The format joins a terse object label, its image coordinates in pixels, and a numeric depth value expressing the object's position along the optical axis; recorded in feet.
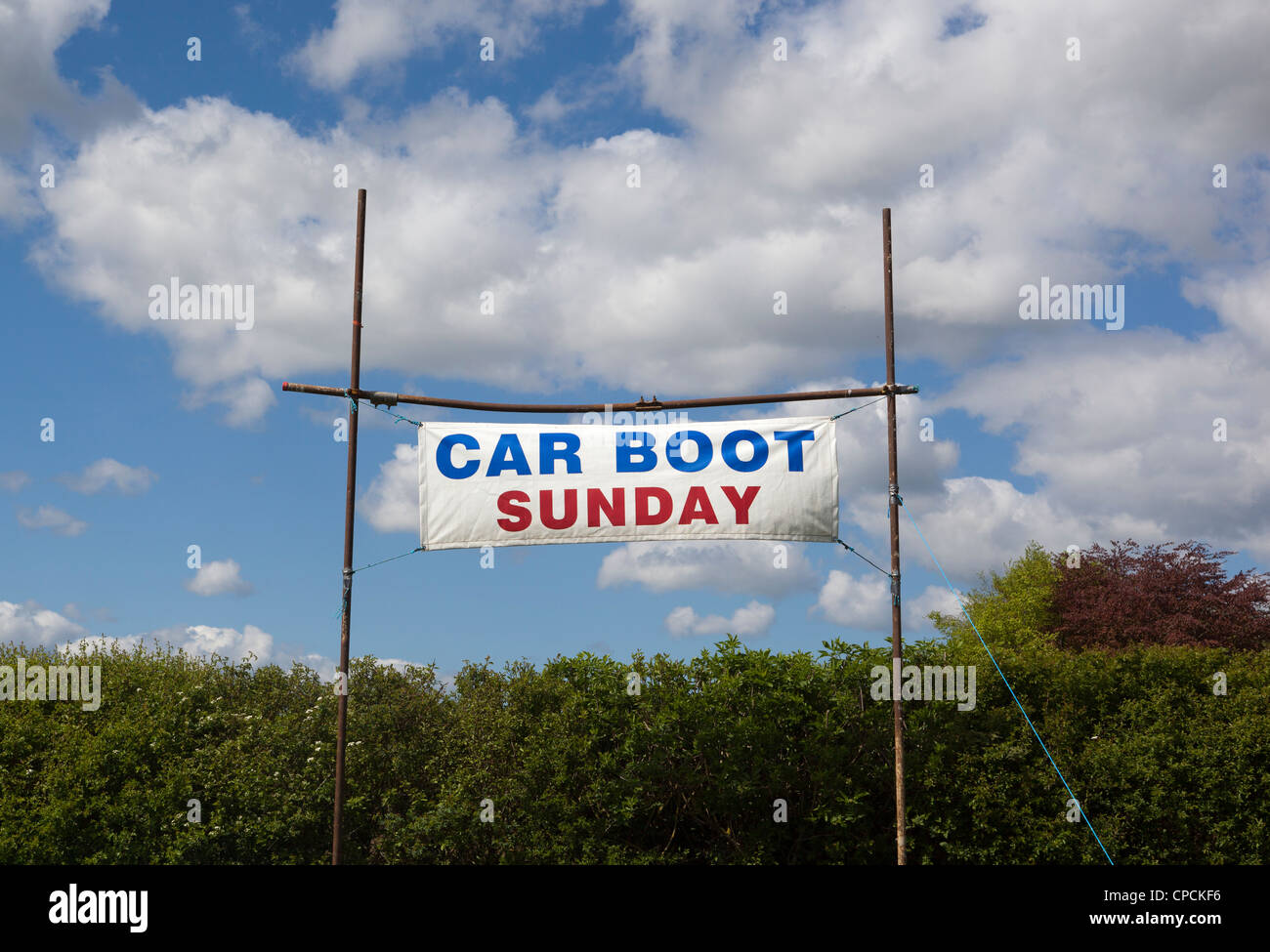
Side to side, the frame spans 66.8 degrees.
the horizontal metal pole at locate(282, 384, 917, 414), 34.45
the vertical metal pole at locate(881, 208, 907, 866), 32.48
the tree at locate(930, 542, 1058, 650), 96.68
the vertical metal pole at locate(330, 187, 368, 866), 32.68
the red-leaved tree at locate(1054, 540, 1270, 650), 91.56
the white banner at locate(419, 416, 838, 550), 34.12
